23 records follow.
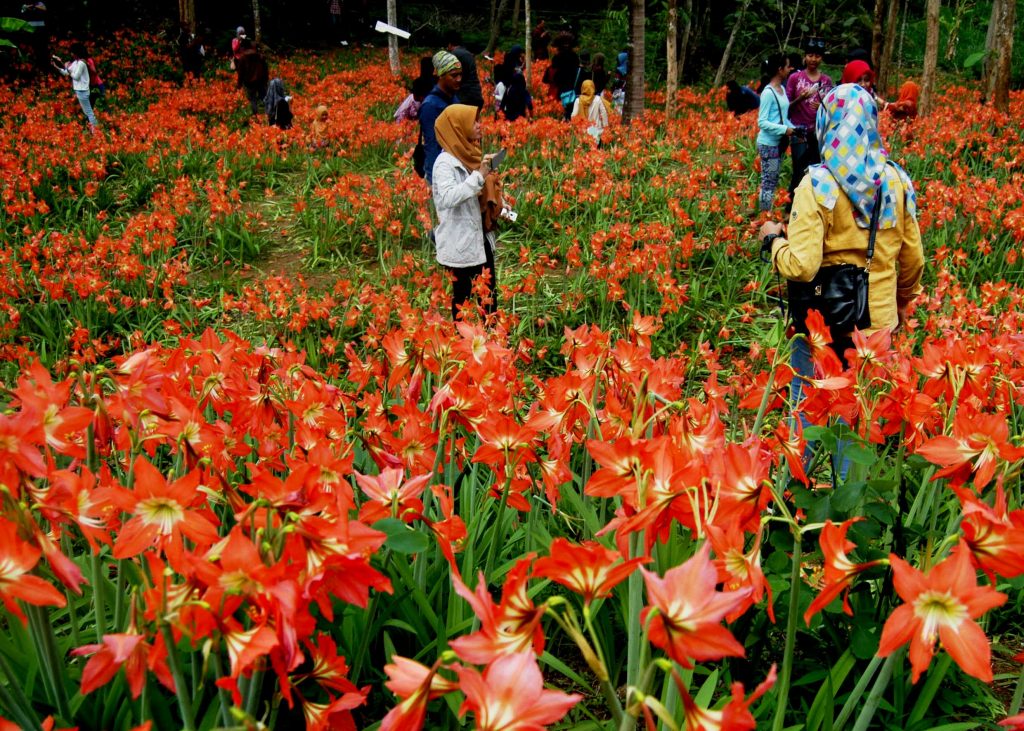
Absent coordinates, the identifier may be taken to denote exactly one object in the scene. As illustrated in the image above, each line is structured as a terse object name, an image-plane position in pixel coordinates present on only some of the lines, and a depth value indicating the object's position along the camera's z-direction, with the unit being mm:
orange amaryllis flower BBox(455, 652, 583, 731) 872
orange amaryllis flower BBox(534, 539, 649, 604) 1062
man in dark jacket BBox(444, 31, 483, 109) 6789
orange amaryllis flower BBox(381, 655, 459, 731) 920
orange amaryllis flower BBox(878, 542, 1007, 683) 1009
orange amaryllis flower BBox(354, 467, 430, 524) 1470
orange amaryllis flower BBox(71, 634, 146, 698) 1055
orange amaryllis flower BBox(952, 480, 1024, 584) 1124
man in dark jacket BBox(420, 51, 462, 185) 5621
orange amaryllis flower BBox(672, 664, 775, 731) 910
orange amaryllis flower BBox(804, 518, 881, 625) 1204
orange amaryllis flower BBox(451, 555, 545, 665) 950
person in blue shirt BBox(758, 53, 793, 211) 7551
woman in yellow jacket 3193
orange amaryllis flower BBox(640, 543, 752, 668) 941
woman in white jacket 4871
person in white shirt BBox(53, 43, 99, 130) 12477
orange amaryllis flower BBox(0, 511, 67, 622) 1075
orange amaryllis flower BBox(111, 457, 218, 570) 1260
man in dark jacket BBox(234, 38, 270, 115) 12727
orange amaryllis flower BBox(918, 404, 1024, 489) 1510
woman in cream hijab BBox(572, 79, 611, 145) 10164
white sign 11430
